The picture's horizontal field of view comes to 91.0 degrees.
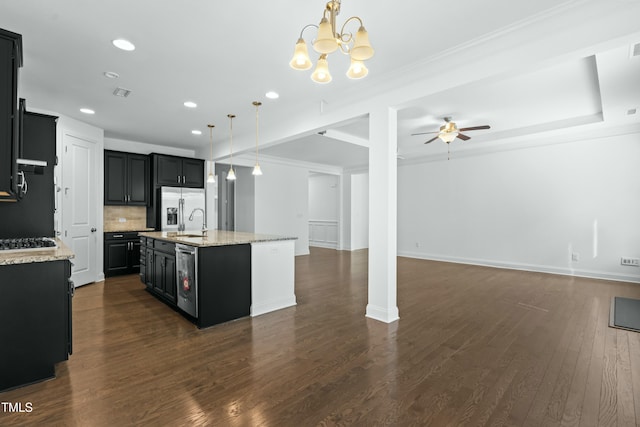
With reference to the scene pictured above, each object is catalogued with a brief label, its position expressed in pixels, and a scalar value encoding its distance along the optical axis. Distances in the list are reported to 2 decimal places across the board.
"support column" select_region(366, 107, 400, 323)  3.44
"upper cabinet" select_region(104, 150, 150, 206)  5.95
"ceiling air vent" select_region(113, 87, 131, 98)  3.82
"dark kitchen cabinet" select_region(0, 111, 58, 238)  3.09
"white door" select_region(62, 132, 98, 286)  4.85
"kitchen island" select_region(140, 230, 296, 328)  3.26
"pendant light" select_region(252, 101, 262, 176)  4.29
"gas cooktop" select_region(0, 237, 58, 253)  2.48
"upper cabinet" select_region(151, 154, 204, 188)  6.30
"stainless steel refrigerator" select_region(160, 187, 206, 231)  6.23
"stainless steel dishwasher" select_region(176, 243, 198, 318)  3.27
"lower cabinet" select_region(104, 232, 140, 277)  5.73
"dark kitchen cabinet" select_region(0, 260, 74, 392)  2.05
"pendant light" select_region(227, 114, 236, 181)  4.65
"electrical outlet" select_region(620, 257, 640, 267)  5.23
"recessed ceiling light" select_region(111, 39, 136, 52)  2.76
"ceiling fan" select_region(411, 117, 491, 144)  4.88
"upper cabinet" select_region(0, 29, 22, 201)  2.21
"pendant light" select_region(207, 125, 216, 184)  4.96
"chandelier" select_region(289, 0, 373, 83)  1.69
